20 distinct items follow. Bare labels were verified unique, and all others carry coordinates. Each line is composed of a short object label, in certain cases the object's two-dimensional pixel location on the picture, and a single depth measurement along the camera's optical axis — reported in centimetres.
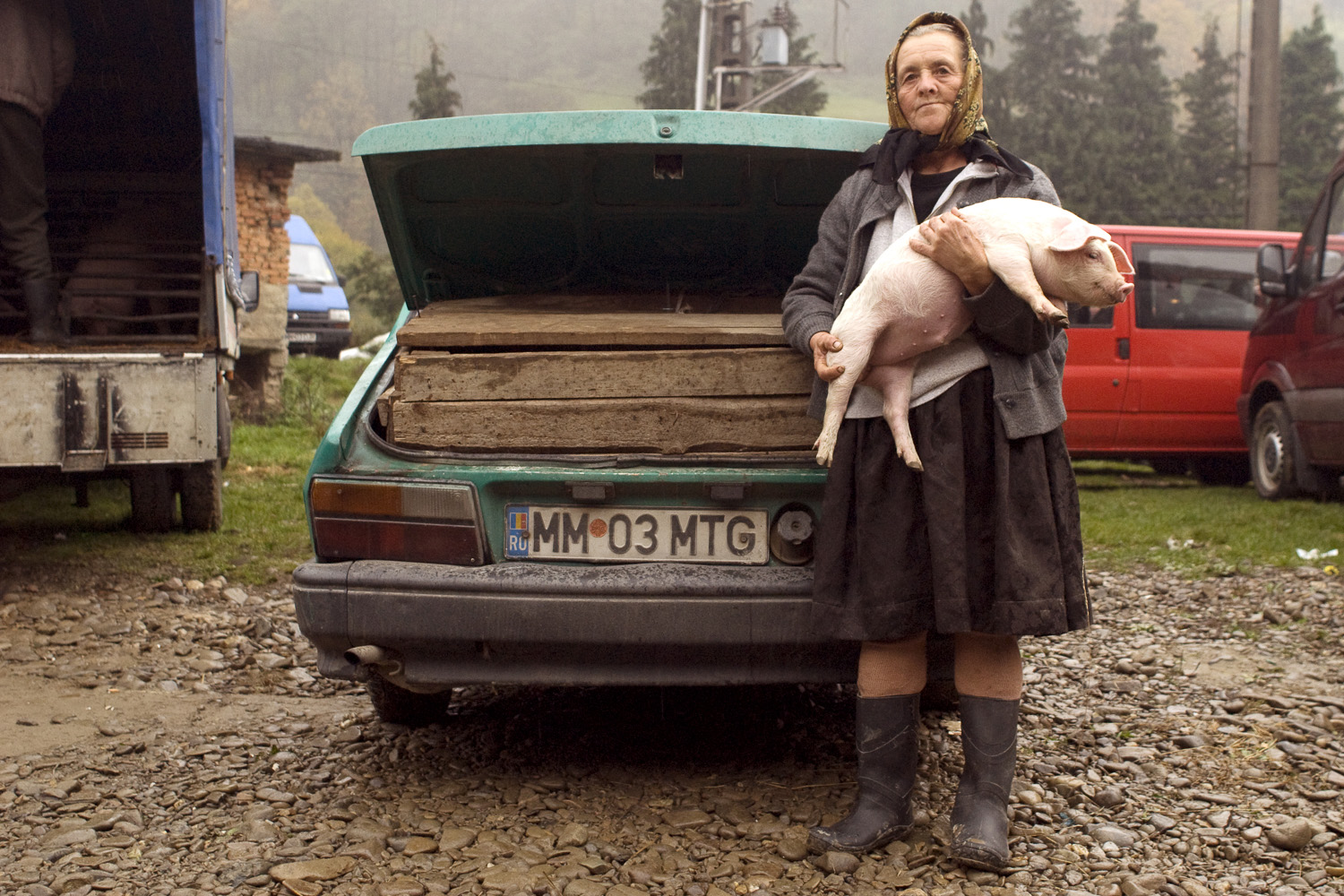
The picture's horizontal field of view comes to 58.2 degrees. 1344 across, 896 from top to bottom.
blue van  1708
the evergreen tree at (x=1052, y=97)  4347
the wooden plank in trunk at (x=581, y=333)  295
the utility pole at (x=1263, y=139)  1333
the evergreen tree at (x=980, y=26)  4916
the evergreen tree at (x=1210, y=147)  4212
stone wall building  1223
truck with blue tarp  472
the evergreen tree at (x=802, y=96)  4369
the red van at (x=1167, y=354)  898
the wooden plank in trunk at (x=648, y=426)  286
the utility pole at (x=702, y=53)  2264
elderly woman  246
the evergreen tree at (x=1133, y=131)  4238
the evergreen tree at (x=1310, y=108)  4353
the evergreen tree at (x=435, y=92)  4084
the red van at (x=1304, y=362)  727
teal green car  265
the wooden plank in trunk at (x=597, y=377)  289
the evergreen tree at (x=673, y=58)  4644
